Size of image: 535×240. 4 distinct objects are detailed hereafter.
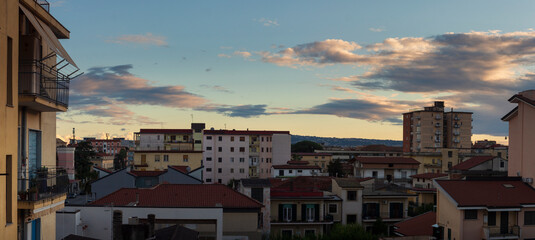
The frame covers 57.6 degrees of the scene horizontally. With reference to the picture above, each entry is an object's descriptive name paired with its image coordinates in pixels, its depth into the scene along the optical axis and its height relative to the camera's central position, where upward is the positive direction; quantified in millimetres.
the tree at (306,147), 190612 -12755
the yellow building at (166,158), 87500 -8162
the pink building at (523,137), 42250 -1755
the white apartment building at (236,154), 108188 -9243
